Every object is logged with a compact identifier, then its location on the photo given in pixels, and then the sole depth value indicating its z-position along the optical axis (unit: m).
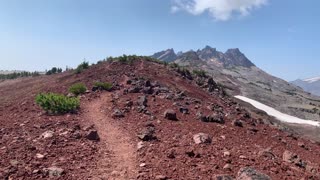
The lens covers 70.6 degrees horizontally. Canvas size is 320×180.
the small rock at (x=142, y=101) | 12.72
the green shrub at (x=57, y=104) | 12.11
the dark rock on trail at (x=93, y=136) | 8.67
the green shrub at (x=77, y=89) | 15.96
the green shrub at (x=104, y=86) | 16.72
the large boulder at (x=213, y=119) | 10.73
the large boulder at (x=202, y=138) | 8.14
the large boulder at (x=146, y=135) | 8.57
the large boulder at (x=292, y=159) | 7.47
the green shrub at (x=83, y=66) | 25.42
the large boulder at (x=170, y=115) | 10.80
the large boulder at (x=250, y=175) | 5.69
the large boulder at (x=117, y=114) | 11.35
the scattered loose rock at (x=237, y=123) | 10.64
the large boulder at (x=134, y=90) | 15.30
